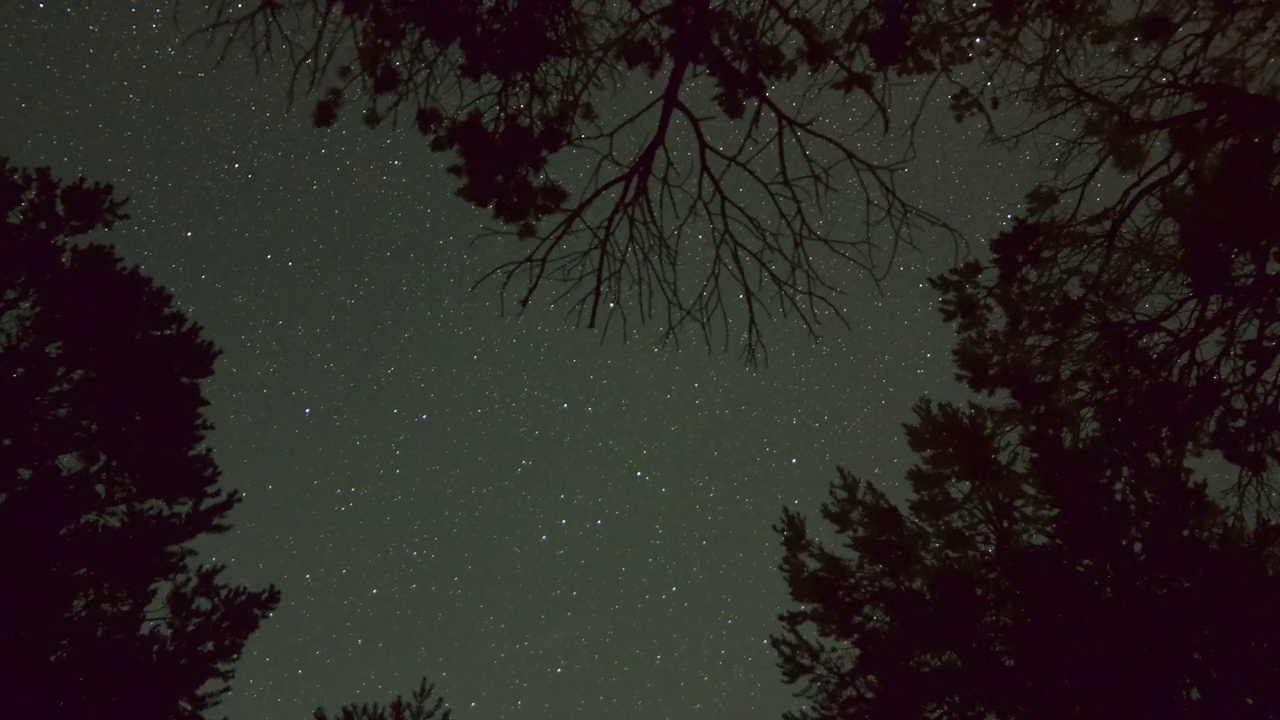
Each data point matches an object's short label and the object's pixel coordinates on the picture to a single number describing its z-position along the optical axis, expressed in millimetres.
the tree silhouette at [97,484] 6434
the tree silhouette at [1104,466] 3988
